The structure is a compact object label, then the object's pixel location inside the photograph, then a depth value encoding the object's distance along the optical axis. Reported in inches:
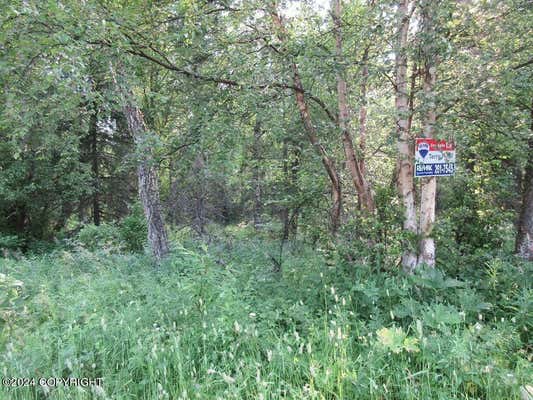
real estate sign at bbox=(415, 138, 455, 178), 152.6
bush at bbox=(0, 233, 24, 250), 415.0
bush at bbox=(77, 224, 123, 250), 361.4
